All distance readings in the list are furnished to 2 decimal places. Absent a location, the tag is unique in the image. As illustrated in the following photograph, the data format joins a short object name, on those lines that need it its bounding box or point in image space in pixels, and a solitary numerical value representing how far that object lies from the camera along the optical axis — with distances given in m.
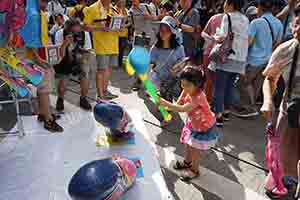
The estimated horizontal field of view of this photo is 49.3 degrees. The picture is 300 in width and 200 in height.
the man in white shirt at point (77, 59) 3.89
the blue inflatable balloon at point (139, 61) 2.81
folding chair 3.12
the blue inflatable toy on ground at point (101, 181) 1.92
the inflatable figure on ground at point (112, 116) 2.71
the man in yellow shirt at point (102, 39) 4.17
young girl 2.62
